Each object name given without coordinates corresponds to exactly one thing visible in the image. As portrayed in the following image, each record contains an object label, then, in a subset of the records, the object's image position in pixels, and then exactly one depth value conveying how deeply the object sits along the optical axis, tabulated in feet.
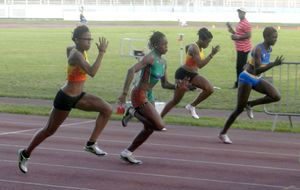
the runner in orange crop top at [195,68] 47.67
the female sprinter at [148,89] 36.52
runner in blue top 43.73
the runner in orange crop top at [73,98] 34.53
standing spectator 71.61
